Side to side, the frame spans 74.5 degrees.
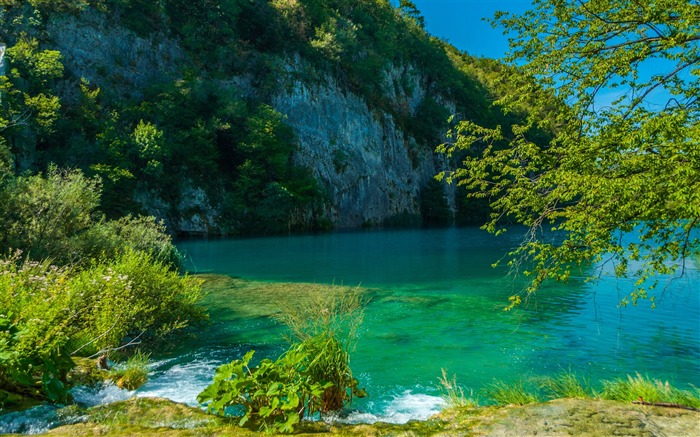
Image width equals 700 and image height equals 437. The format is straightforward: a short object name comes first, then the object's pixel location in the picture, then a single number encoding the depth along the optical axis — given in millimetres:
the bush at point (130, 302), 8266
